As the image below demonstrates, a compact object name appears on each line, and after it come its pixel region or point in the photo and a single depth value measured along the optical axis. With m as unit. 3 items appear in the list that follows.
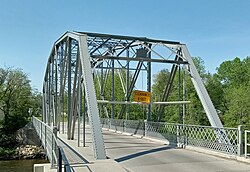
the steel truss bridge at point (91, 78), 11.49
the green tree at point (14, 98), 44.38
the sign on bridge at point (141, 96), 18.61
